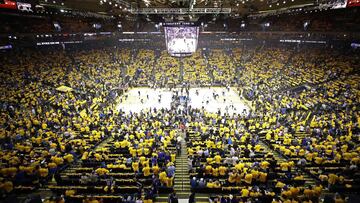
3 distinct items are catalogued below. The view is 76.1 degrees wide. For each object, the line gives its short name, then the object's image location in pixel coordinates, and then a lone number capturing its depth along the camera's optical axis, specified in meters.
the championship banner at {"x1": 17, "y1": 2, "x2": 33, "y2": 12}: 21.24
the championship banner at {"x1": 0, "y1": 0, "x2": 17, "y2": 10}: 19.41
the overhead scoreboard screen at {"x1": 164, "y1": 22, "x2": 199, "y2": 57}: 24.31
